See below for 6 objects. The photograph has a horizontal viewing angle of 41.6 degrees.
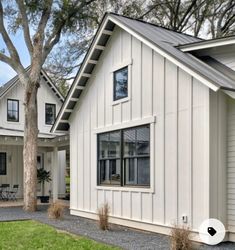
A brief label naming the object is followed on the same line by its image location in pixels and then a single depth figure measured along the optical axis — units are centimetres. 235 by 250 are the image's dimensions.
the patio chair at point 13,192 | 1529
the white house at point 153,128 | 639
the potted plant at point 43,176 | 1531
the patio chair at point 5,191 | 1520
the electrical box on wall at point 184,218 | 659
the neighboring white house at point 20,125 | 1481
